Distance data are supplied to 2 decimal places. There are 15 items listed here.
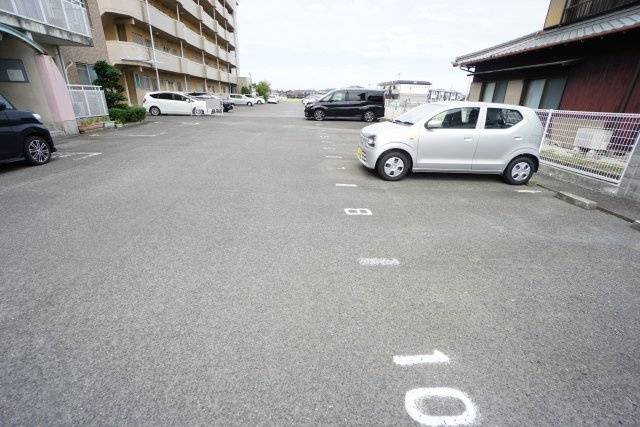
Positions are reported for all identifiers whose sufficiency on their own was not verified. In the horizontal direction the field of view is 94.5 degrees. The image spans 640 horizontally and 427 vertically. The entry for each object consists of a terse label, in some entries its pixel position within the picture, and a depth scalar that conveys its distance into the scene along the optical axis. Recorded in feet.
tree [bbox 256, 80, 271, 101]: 220.64
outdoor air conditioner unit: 19.88
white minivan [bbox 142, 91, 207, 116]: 68.95
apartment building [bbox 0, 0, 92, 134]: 29.66
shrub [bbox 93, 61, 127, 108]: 47.80
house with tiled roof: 26.89
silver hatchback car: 19.72
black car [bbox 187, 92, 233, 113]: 81.71
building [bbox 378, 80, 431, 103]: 164.35
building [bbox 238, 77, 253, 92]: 185.26
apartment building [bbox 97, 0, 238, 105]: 65.32
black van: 63.82
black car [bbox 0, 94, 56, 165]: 19.84
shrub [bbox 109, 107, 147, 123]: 46.16
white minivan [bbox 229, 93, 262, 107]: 133.78
